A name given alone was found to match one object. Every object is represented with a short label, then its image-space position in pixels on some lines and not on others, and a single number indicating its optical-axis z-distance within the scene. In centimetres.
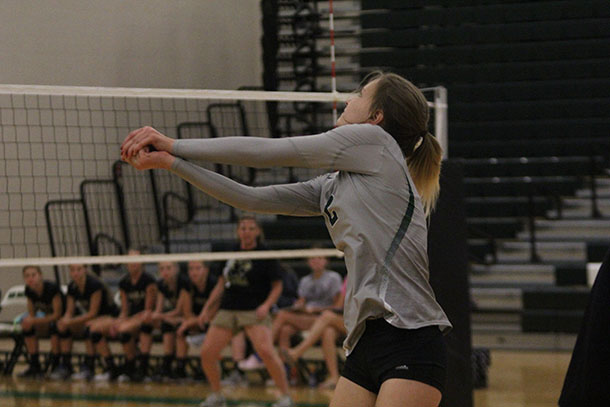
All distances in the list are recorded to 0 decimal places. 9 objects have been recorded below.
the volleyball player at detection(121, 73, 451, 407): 518
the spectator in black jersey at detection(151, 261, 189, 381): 1731
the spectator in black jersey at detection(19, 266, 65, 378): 1764
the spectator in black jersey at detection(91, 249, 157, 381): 1744
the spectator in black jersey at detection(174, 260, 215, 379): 1709
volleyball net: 1858
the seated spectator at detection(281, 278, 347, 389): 1619
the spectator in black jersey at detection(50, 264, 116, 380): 1766
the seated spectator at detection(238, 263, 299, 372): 1678
